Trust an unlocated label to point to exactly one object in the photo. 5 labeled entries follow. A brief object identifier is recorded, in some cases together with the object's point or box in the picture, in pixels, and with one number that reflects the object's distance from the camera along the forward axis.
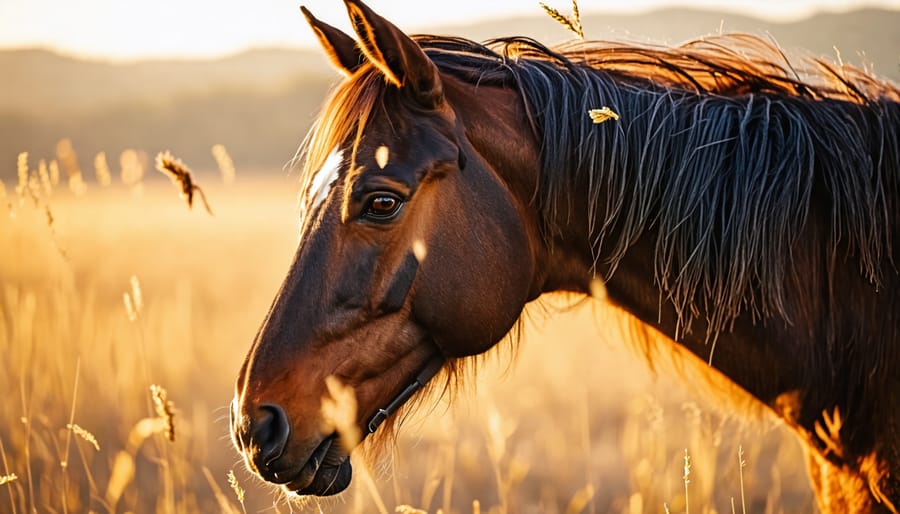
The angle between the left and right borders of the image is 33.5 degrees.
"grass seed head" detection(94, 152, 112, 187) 7.55
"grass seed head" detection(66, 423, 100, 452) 5.23
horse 4.27
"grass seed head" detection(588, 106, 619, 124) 4.56
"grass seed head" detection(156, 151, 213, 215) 6.10
